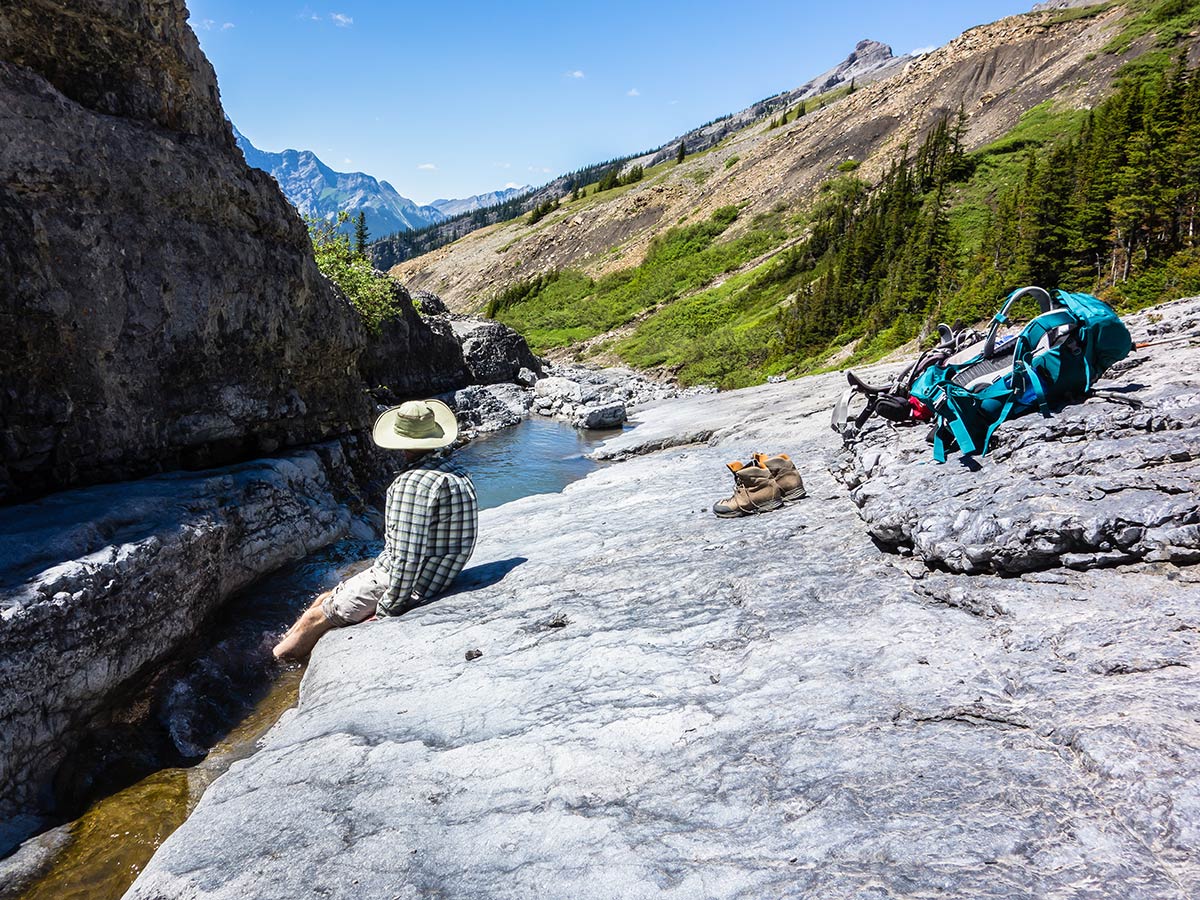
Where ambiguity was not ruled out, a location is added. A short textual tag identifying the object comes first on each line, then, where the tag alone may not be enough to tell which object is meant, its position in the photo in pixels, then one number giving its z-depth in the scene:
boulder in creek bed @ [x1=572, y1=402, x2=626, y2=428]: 25.69
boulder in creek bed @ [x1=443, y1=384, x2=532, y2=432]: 28.16
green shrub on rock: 20.75
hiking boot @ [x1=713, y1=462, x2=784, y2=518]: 7.39
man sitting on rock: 6.24
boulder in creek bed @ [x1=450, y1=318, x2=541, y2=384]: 35.28
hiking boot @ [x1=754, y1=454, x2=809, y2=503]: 7.50
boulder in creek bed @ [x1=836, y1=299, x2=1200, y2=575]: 4.01
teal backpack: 5.65
